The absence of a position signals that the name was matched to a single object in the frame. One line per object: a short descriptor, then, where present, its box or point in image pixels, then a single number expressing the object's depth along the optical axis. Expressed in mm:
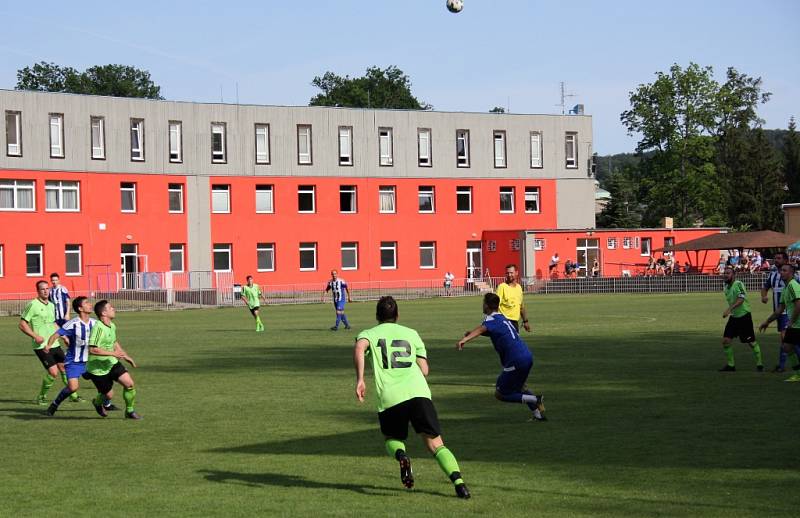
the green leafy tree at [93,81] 120188
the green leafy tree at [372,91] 130500
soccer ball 45812
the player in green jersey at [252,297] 39509
